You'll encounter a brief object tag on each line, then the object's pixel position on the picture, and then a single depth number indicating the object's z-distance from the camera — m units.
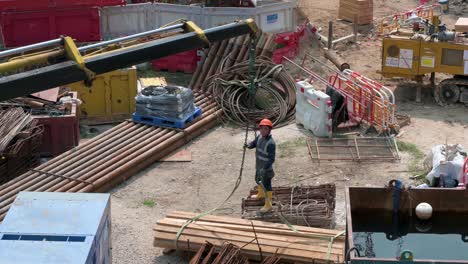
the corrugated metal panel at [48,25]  23.50
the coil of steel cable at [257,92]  20.66
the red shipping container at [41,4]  23.08
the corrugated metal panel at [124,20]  24.68
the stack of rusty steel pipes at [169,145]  16.64
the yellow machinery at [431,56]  21.34
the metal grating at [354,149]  18.53
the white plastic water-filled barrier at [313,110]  19.41
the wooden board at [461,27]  22.06
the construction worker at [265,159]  15.02
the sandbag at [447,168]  16.44
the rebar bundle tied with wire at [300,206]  14.80
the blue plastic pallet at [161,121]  19.34
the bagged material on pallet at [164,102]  19.19
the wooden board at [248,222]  14.07
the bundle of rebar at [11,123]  17.08
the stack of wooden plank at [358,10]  29.58
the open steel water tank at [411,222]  12.16
